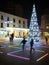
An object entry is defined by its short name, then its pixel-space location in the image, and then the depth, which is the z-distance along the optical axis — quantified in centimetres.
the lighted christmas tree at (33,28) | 1221
